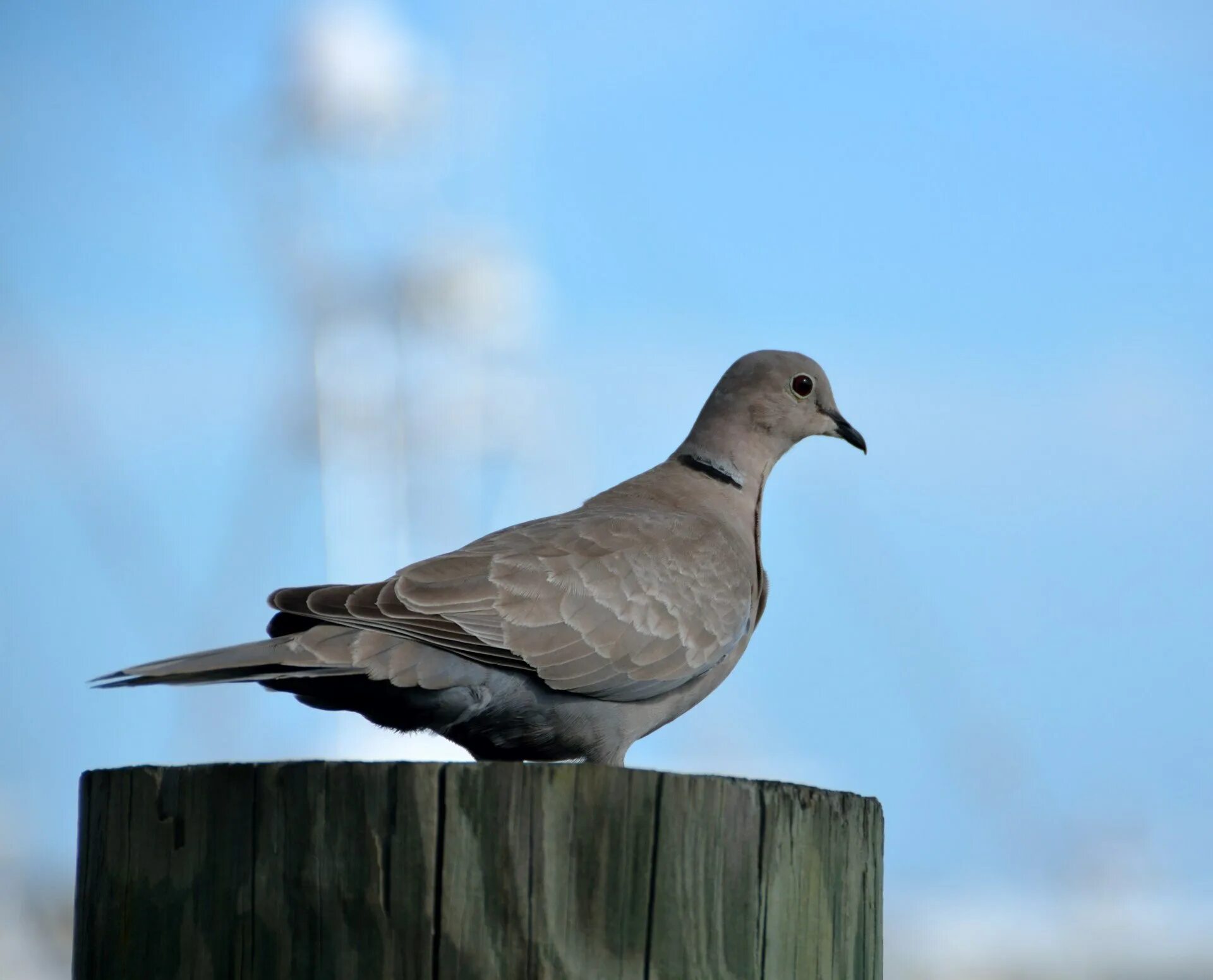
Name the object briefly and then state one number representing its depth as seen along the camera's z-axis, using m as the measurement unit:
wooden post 5.63
